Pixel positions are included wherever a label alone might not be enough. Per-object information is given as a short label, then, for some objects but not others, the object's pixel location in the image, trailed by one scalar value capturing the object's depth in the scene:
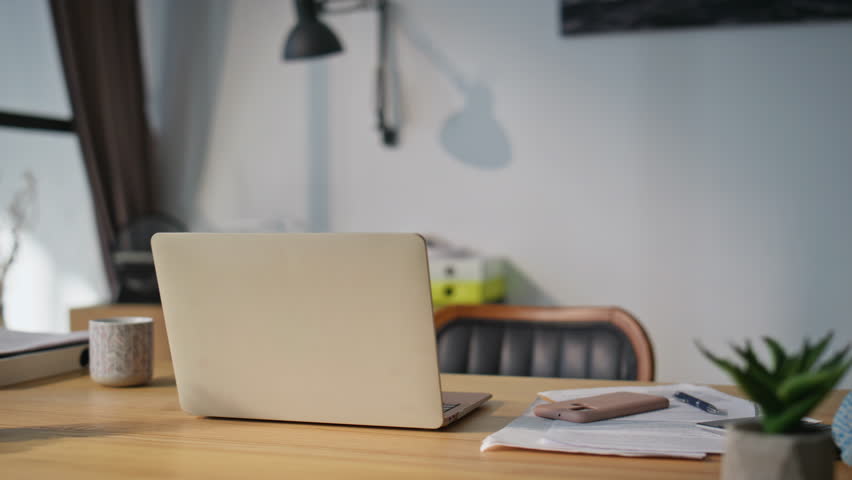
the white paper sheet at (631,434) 0.83
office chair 1.47
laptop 0.88
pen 1.00
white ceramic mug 1.20
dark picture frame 2.86
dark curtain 3.12
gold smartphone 0.95
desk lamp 2.70
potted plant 0.55
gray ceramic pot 0.55
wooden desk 0.78
